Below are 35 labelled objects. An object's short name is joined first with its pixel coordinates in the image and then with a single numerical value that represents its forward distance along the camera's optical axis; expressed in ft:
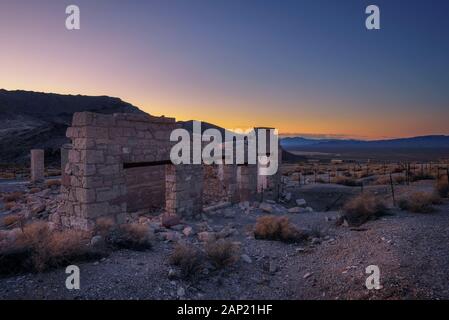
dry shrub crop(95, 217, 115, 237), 22.72
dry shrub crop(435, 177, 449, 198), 35.61
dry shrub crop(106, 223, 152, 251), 21.33
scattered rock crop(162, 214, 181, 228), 29.99
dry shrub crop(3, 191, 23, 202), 48.62
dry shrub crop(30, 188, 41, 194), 54.84
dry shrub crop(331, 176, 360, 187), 55.21
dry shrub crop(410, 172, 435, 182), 53.98
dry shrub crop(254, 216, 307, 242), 25.83
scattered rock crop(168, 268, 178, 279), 17.30
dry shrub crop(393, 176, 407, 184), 52.80
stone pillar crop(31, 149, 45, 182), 65.87
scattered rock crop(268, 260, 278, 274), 20.19
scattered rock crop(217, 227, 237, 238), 27.97
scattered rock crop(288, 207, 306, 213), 39.75
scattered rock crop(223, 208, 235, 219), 37.24
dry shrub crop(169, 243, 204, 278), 17.98
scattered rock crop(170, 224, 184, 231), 29.65
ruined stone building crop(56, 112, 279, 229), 24.86
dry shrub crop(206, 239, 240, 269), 19.52
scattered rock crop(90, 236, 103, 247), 20.29
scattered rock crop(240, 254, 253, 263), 21.33
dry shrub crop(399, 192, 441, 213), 28.84
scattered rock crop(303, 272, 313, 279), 18.86
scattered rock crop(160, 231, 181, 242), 25.54
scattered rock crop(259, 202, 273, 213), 40.17
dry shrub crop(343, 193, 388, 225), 28.55
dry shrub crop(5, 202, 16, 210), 44.19
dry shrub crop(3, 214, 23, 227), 35.11
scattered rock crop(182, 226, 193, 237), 27.82
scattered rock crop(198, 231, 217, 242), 25.84
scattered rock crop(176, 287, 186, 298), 15.98
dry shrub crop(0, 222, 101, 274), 16.43
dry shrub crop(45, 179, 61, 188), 57.87
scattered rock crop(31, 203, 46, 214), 40.42
